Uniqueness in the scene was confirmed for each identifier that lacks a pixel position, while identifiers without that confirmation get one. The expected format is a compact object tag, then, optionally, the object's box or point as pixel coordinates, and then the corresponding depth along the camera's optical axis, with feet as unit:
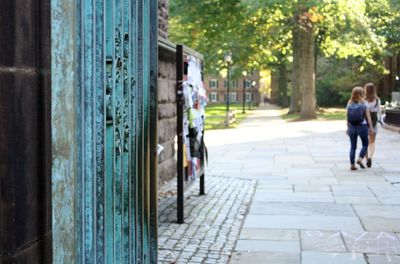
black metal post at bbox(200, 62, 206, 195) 27.78
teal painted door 7.18
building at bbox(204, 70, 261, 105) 357.82
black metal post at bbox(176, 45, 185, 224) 21.34
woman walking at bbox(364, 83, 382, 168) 38.06
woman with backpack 36.01
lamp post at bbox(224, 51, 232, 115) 103.40
